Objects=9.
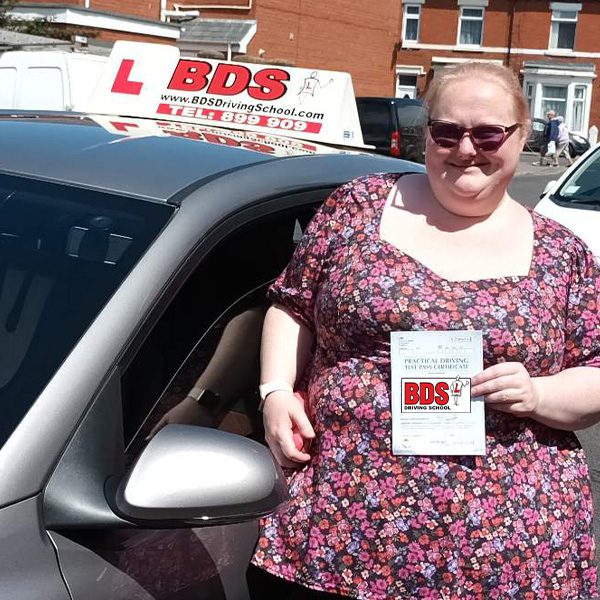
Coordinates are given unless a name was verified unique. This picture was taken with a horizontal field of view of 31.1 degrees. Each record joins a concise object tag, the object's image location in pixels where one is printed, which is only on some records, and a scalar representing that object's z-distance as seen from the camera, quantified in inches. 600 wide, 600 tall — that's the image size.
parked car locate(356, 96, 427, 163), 761.0
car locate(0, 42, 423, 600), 70.2
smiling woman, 82.4
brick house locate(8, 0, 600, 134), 1083.9
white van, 478.0
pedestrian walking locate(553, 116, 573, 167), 1234.9
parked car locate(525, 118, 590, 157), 1428.4
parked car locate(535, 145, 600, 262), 281.7
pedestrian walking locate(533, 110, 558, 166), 1222.5
